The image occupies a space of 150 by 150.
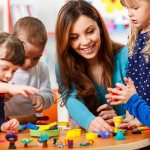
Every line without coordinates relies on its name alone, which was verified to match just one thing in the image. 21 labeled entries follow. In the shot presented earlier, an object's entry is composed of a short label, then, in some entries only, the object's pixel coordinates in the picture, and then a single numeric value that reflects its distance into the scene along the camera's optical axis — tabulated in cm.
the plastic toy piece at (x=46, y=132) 209
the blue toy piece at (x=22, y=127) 227
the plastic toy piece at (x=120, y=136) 202
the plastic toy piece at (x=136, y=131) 213
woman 241
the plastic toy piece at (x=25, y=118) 243
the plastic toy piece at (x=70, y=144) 190
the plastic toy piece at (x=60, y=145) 191
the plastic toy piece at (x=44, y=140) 192
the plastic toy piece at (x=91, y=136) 203
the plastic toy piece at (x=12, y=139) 192
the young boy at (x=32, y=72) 252
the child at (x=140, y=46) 224
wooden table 191
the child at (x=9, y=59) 221
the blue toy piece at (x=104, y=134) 207
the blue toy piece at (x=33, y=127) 212
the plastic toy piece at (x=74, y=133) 208
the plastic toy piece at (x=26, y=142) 194
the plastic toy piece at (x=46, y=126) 209
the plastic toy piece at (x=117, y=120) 223
